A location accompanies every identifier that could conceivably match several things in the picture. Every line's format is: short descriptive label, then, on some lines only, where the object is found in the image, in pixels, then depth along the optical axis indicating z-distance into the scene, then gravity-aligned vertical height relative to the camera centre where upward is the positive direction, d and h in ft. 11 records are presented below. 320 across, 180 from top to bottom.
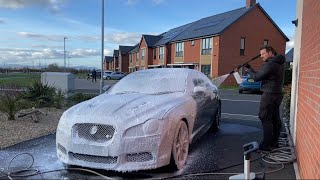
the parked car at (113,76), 125.39 -1.42
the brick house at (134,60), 142.28 +8.39
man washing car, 13.76 -0.64
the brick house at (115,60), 191.34 +10.35
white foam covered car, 10.46 -2.57
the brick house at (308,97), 7.42 -0.79
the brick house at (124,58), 169.98 +10.52
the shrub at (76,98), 27.79 -2.88
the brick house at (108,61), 229.40 +11.36
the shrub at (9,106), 19.78 -2.83
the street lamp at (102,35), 33.22 +5.09
